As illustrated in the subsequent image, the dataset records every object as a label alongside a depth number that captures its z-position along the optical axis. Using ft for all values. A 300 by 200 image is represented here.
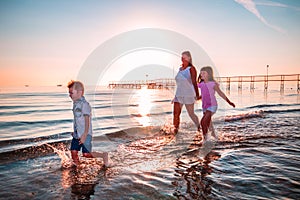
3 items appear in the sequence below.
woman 20.89
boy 12.80
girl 19.13
